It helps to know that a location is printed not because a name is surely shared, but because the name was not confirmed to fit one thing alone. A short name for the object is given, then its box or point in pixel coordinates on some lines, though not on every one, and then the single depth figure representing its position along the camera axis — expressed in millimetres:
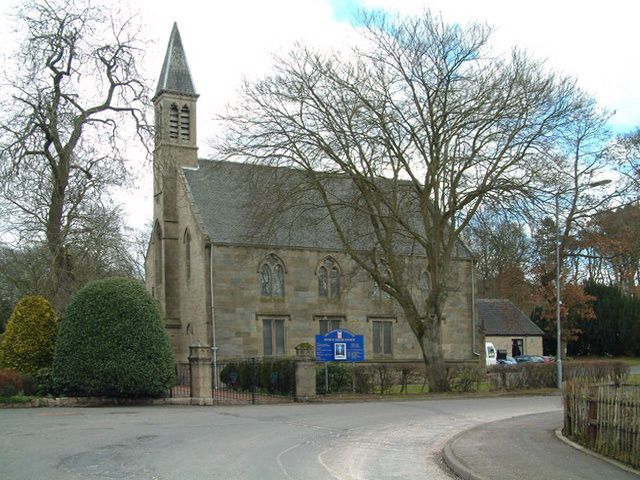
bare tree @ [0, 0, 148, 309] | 27531
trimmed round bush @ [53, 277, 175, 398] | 23406
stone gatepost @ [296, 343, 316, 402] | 27609
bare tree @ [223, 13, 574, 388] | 28188
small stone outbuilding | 61375
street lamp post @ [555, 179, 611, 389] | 27952
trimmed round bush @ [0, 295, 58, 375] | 25219
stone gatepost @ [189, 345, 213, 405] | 25359
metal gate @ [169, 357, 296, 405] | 27797
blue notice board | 31547
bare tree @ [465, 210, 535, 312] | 29641
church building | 39000
